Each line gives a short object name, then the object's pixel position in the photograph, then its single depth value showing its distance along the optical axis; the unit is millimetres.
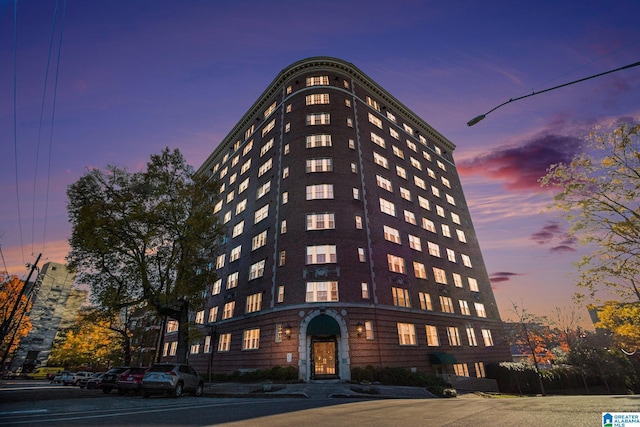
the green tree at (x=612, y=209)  17484
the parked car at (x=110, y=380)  20859
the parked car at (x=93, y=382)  28094
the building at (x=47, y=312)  71438
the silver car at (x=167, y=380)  15641
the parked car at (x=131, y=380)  18625
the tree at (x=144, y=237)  22141
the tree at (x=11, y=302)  37916
